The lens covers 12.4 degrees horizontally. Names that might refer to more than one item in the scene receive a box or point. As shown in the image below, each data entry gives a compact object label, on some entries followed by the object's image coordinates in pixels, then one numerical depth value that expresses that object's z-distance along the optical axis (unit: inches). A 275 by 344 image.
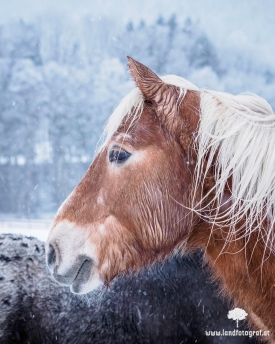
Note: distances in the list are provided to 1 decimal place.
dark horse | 130.7
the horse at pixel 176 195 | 114.2
